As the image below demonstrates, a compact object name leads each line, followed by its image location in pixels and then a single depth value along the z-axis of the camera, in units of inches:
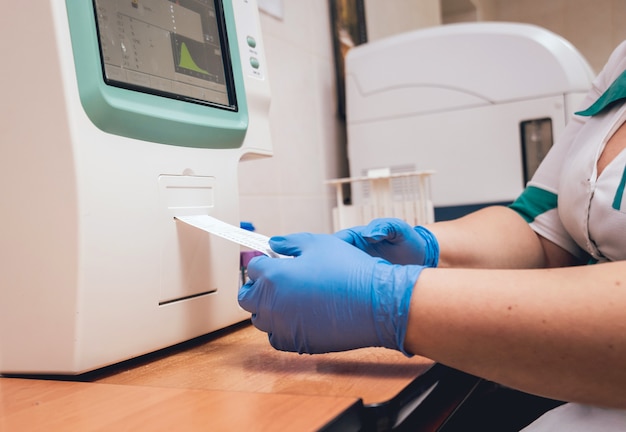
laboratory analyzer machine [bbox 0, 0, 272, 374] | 22.5
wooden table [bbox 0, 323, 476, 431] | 16.9
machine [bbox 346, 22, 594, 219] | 53.2
